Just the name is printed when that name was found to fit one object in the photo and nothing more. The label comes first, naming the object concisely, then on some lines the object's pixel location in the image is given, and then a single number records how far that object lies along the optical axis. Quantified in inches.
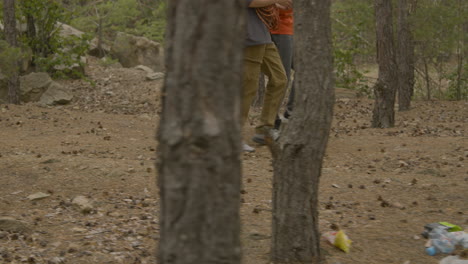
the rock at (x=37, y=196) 202.7
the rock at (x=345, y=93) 573.6
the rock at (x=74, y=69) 548.4
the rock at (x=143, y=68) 634.6
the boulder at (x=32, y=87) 498.6
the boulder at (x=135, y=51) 712.4
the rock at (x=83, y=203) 190.9
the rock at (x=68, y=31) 641.0
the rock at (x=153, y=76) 565.3
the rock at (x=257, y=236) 161.8
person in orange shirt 264.1
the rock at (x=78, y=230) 173.6
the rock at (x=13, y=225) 172.6
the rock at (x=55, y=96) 483.5
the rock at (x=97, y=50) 736.5
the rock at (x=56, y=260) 149.6
